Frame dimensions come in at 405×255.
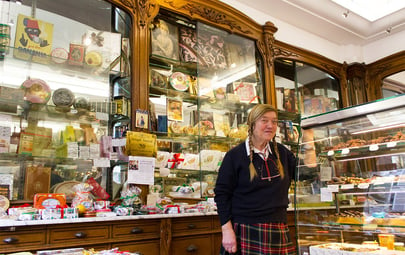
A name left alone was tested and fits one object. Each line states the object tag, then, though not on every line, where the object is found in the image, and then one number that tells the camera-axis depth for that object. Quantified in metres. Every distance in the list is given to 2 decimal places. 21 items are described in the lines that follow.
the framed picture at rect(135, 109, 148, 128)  3.33
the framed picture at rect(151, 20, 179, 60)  3.85
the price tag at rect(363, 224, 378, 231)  2.14
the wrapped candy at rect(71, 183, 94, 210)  2.71
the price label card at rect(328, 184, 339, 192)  2.39
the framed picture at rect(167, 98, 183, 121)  3.88
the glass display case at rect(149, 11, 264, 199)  3.77
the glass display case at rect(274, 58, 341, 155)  4.93
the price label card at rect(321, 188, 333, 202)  2.40
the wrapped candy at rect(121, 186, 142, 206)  2.97
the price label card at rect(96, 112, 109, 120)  3.36
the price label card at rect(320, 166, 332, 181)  2.42
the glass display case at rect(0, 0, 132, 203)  2.90
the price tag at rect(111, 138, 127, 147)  3.24
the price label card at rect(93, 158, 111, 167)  3.20
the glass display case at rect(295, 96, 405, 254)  2.09
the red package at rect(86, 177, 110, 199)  3.13
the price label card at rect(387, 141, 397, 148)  2.15
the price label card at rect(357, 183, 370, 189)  2.28
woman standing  2.03
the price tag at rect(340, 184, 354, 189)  2.33
